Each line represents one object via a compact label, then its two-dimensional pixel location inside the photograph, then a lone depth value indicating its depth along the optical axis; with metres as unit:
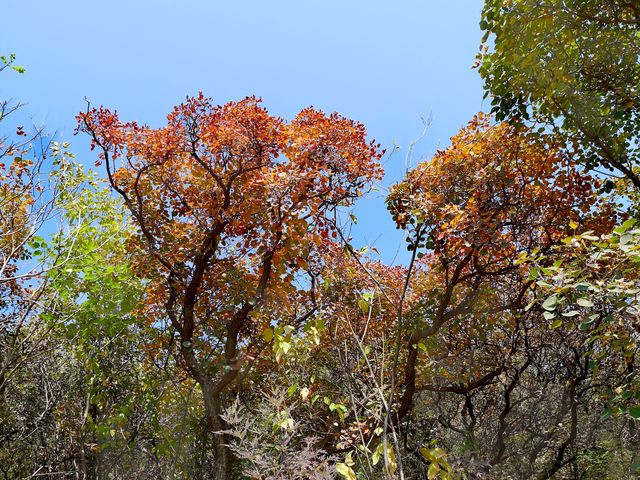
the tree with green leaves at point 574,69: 4.32
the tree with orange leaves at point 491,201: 5.16
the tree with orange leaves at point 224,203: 5.37
